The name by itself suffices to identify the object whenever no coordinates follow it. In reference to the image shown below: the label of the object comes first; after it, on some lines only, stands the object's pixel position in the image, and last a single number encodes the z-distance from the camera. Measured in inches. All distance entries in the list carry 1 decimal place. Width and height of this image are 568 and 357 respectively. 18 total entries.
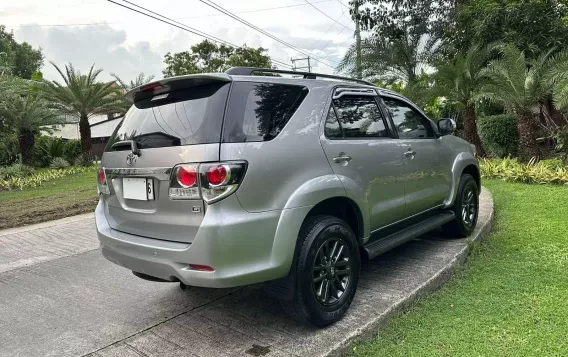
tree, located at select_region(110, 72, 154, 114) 884.6
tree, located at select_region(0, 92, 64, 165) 671.1
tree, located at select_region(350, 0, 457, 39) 751.7
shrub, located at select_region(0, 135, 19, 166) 719.7
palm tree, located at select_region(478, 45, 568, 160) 404.2
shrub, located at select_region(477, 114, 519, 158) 493.4
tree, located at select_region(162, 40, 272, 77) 1325.0
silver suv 100.6
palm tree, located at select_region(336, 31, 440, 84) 631.8
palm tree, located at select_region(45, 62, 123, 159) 757.9
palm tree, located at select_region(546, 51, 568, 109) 349.5
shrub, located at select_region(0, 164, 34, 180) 579.9
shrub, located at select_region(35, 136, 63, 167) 808.3
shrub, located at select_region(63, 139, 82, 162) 862.5
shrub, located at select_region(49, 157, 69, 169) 784.3
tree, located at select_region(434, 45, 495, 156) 486.6
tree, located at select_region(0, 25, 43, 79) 1545.3
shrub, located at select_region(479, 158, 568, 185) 334.0
